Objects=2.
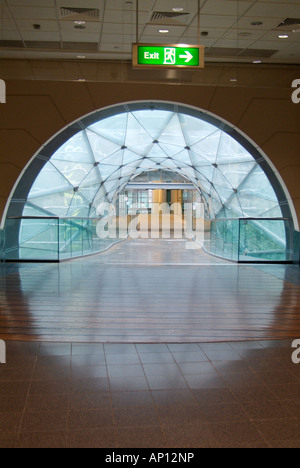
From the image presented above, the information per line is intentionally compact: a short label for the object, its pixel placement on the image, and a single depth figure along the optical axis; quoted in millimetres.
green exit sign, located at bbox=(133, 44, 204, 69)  8336
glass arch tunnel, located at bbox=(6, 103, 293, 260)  14273
